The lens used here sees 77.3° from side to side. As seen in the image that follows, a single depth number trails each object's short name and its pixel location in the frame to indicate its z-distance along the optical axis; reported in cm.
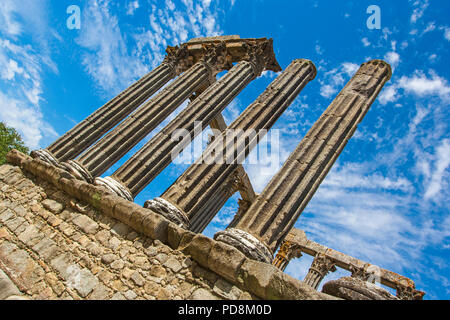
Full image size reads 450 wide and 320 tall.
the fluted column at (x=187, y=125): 808
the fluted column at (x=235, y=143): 631
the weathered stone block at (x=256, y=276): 344
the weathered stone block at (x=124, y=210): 493
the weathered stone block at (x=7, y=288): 414
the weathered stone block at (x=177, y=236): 436
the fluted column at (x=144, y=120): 883
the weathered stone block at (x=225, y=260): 371
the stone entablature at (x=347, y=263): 1488
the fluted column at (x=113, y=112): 939
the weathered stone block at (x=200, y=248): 398
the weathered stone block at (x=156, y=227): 453
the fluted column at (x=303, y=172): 502
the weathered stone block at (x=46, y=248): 496
